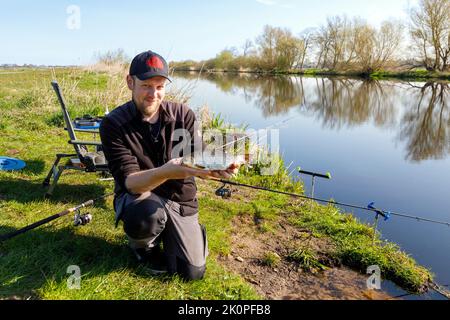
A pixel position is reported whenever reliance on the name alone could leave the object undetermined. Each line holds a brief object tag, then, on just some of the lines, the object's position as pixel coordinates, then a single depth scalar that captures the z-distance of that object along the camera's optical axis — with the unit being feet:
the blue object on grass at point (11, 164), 14.24
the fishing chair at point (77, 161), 12.22
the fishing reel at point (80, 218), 9.37
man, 7.52
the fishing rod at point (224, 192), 13.64
